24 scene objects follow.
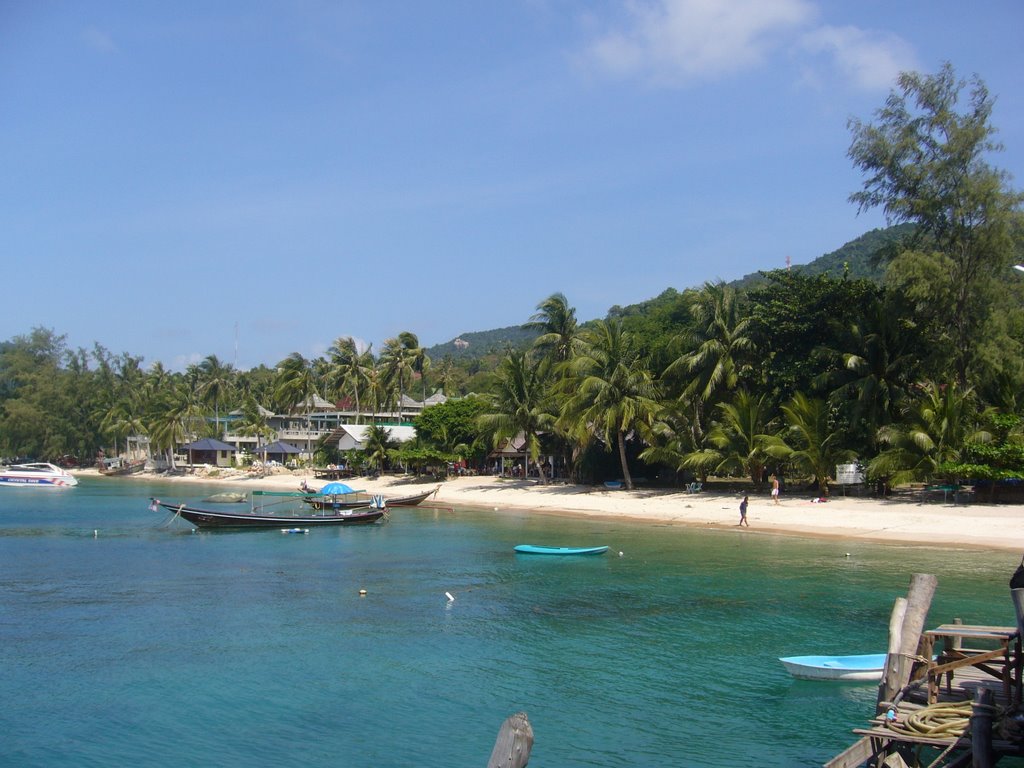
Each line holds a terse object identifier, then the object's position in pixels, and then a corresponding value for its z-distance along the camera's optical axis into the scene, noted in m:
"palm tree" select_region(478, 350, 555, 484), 53.47
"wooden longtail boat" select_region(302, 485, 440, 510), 46.28
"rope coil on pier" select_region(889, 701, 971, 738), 9.62
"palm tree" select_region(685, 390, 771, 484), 42.62
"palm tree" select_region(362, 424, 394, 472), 66.12
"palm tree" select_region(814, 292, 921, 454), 39.59
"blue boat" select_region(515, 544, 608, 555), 31.86
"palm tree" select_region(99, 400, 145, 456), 97.00
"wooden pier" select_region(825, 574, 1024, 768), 9.03
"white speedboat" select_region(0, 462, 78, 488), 79.25
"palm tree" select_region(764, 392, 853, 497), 40.19
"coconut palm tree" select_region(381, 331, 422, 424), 75.19
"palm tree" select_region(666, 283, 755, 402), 45.29
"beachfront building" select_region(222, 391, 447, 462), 88.44
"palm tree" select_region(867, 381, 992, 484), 36.53
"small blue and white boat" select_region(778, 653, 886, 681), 16.16
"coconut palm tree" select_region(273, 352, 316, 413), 81.25
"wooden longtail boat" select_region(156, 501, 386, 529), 40.38
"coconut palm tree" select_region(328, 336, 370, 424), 77.25
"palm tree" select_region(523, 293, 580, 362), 55.06
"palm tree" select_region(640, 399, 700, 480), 46.16
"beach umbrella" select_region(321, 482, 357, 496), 47.22
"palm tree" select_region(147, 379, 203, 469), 88.69
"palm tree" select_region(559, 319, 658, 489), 46.66
